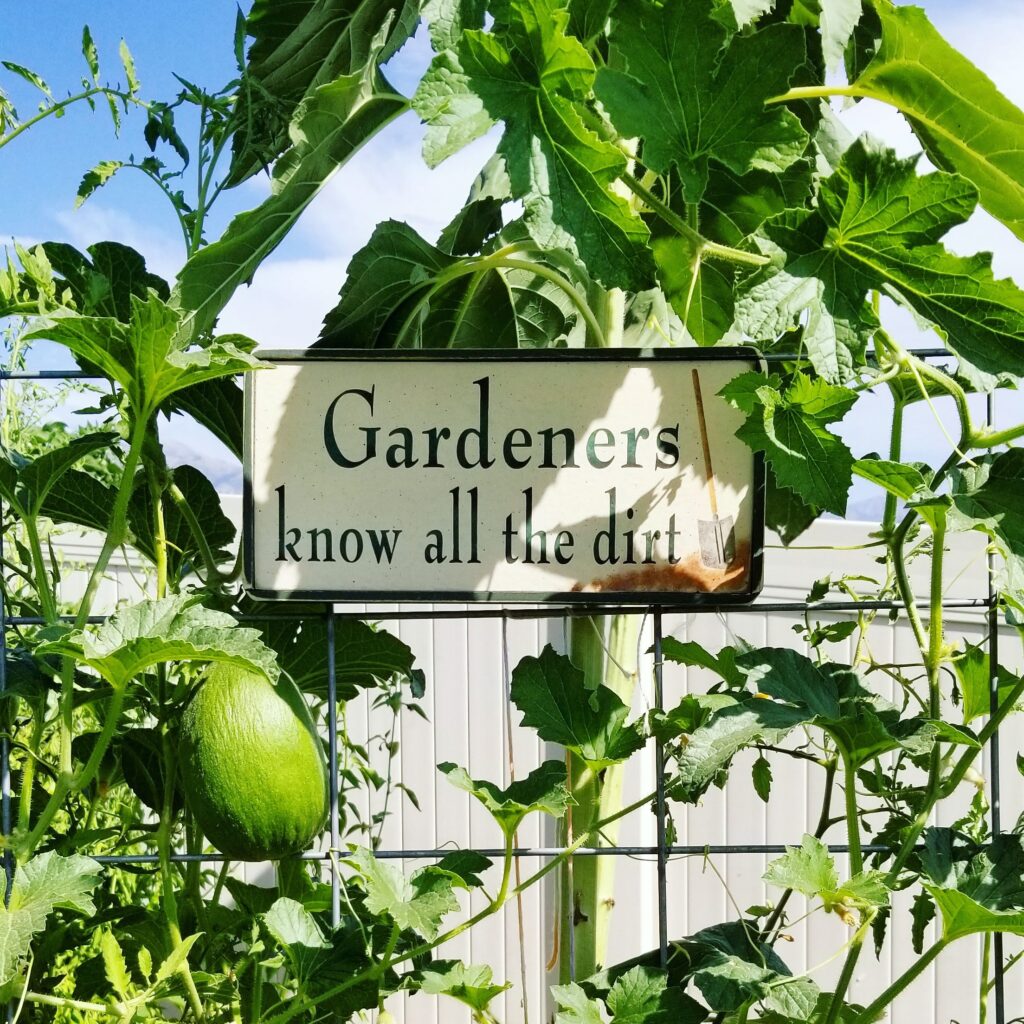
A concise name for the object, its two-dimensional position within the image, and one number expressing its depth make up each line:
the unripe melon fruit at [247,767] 0.74
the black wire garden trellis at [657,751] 0.79
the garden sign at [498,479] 0.80
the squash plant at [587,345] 0.68
